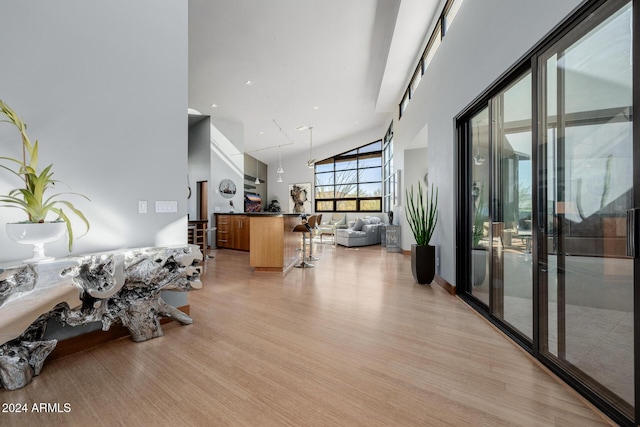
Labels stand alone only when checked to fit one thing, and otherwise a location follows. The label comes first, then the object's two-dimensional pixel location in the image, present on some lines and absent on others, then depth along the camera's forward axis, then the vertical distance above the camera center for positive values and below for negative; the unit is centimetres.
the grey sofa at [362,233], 807 -60
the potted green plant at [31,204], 167 +7
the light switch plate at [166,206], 256 +8
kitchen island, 470 -48
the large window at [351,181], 1061 +129
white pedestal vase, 166 -11
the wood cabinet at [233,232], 719 -47
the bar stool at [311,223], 526 -18
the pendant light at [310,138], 851 +285
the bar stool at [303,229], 516 -28
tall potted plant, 387 -60
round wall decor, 787 +73
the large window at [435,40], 360 +266
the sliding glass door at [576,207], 136 +3
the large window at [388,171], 836 +137
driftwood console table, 154 -52
